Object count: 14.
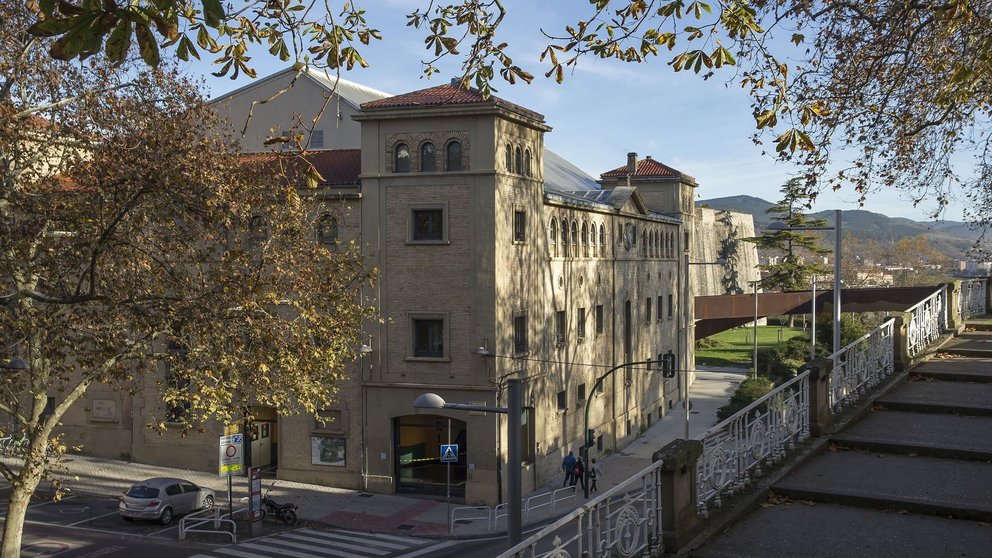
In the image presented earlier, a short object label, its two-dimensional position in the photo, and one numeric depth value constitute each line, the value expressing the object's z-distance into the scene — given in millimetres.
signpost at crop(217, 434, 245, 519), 26938
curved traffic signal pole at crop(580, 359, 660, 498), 32469
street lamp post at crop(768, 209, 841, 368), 18953
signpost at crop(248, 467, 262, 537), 27719
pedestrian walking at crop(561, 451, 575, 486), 35594
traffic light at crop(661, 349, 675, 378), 32812
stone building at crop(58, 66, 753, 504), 32312
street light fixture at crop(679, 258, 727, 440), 33338
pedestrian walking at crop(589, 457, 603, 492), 35625
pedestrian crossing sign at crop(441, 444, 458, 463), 29406
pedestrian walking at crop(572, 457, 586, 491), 35188
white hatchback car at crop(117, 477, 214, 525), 28672
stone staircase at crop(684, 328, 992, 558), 8289
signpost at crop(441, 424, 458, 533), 29406
